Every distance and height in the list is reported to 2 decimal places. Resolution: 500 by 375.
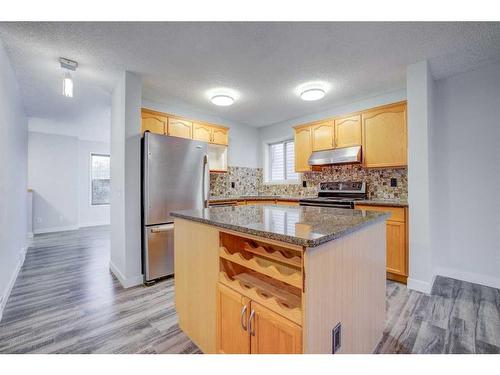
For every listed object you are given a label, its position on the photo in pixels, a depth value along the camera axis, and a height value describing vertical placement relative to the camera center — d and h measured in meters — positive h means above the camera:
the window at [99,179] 6.48 +0.30
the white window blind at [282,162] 4.74 +0.55
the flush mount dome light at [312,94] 3.01 +1.23
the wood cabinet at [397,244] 2.59 -0.64
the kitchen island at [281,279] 0.98 -0.51
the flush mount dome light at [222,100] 3.23 +1.25
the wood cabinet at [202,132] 3.84 +0.96
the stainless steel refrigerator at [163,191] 2.68 -0.02
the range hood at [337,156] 3.29 +0.48
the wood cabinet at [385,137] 2.94 +0.67
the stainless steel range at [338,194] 3.21 -0.10
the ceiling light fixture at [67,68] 2.32 +1.29
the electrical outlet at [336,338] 1.08 -0.71
